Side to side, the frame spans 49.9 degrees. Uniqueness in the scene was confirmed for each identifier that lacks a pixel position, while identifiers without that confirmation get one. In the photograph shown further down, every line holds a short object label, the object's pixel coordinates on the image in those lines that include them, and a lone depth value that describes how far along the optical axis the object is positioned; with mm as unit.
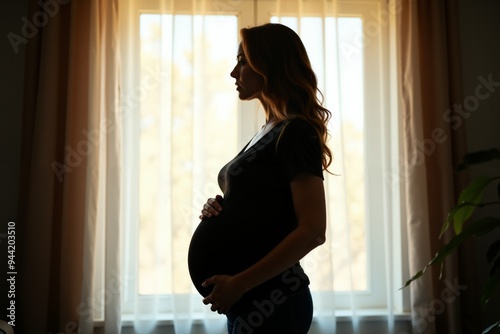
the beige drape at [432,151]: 2262
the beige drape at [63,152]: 2164
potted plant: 1132
